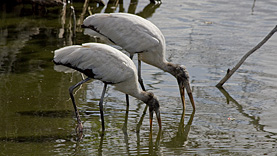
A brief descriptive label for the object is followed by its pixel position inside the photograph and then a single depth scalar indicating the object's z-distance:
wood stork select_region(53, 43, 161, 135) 14.80
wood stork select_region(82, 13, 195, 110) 17.20
